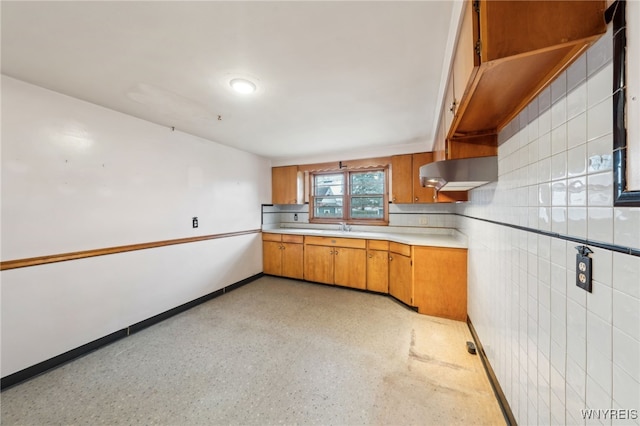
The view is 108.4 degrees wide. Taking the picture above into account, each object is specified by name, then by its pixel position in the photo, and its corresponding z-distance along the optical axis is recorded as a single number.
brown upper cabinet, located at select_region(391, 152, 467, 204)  3.22
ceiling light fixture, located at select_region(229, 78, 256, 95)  1.69
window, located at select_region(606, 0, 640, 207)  0.58
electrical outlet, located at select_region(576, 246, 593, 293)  0.75
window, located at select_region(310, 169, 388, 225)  3.79
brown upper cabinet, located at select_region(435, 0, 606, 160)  0.71
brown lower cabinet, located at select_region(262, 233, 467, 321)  2.55
